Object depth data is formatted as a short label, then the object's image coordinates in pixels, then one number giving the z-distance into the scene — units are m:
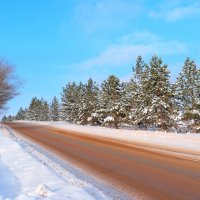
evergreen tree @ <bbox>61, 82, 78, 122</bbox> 48.34
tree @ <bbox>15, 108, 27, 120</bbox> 92.87
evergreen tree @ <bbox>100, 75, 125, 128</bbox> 32.11
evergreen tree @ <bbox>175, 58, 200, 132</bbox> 27.88
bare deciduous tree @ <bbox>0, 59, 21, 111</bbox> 28.42
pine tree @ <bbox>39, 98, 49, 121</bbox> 67.46
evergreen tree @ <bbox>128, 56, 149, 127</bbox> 28.53
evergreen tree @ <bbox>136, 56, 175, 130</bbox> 26.68
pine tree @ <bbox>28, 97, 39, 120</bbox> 69.65
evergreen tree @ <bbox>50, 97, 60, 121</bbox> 65.39
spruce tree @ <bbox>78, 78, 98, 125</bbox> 38.49
